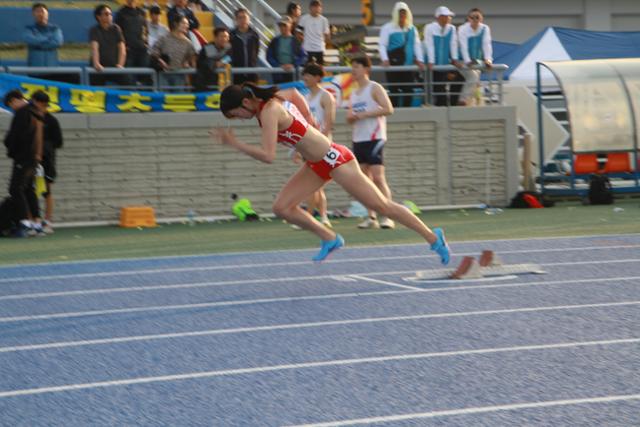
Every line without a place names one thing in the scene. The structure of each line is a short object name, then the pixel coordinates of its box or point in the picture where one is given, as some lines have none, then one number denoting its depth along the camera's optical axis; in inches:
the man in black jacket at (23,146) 661.3
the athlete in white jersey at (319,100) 613.3
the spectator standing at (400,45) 797.9
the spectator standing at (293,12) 810.8
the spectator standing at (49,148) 681.6
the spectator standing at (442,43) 804.6
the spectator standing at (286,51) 777.6
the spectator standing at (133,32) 741.3
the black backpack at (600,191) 831.1
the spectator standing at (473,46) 813.2
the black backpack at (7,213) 662.5
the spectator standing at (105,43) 716.0
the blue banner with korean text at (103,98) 700.0
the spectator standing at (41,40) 709.9
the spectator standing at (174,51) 740.0
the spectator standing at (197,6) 874.3
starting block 438.3
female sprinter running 396.2
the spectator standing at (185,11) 783.1
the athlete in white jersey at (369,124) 639.8
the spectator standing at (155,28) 764.0
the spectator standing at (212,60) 746.8
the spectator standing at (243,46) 761.6
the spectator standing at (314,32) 791.7
